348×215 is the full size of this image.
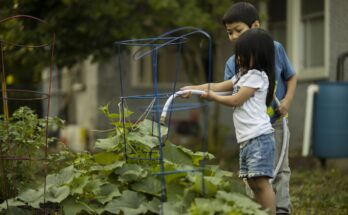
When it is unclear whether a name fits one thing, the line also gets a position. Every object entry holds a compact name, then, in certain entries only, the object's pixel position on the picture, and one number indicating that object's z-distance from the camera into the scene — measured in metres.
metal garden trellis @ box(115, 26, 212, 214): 5.62
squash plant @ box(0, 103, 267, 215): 5.68
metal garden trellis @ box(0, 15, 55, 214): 7.01
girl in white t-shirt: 6.24
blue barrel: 13.71
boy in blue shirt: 6.87
